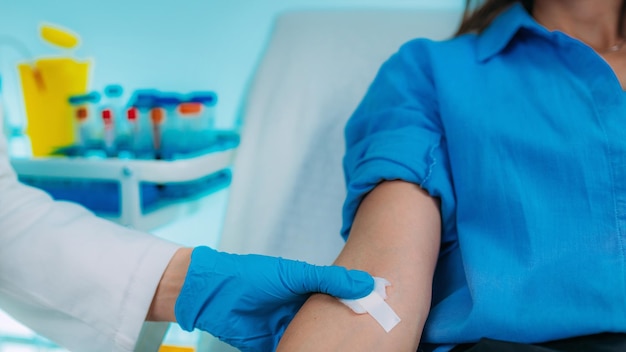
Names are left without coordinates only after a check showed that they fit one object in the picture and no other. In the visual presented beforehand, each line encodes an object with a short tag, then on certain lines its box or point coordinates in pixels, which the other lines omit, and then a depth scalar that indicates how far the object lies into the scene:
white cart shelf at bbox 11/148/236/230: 1.28
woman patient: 0.74
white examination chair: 1.19
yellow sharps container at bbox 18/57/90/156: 1.44
